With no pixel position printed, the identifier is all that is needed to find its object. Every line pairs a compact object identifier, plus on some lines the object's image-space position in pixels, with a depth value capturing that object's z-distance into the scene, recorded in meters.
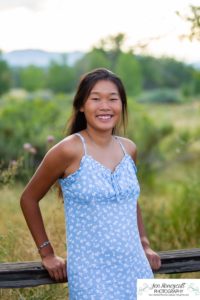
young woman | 2.70
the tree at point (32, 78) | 75.44
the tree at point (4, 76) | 62.12
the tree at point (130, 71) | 61.41
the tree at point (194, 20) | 5.12
